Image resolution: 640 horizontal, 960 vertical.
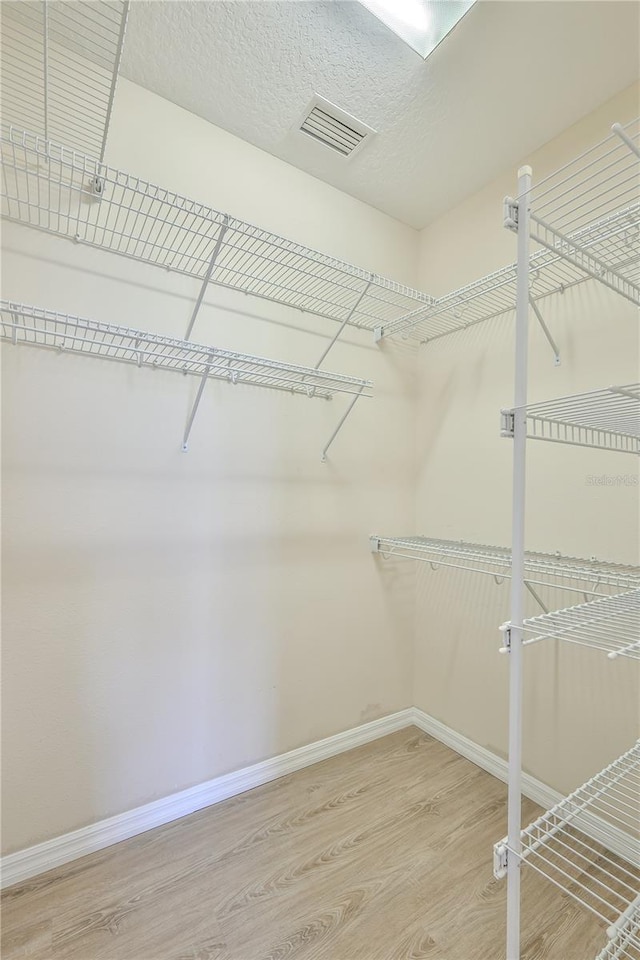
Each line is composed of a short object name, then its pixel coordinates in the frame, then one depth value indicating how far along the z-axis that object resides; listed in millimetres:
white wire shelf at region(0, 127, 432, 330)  1274
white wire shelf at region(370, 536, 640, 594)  1284
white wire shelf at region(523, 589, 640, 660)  917
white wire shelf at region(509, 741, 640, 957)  1252
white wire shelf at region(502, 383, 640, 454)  943
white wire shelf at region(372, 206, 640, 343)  1212
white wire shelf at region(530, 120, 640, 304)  1177
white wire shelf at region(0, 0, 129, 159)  1254
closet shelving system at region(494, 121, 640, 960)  939
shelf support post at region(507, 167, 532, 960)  932
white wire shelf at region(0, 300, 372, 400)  1077
